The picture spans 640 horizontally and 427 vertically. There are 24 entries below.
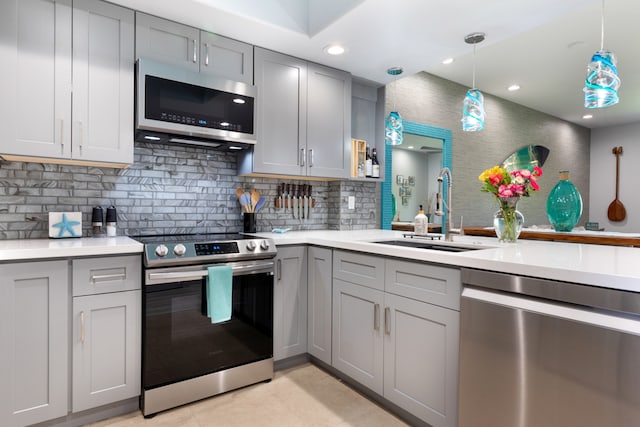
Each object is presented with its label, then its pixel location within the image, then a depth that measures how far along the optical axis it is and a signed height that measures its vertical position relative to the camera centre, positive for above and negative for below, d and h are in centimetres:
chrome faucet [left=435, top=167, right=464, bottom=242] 223 -2
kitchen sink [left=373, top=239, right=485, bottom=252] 211 -21
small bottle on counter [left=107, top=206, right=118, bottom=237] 232 -8
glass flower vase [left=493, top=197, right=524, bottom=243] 217 -5
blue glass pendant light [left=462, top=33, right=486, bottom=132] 256 +73
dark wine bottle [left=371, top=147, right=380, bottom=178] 337 +43
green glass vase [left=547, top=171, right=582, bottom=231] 286 +6
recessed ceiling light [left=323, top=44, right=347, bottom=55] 266 +120
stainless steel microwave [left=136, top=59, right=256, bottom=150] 221 +66
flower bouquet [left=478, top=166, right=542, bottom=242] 212 +12
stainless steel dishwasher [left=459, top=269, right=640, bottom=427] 114 -50
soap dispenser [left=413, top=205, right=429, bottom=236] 246 -9
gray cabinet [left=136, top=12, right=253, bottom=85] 225 +106
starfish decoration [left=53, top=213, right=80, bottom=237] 215 -11
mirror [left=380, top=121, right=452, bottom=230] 396 +50
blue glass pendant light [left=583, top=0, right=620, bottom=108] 203 +75
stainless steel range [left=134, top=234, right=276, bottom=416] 198 -66
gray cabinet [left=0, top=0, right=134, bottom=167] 189 +70
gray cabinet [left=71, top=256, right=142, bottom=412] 183 -64
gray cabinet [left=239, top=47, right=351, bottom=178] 273 +73
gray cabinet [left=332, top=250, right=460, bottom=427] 169 -64
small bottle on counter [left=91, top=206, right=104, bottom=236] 228 -7
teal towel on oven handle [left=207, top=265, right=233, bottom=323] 208 -48
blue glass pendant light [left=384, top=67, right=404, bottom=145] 307 +70
